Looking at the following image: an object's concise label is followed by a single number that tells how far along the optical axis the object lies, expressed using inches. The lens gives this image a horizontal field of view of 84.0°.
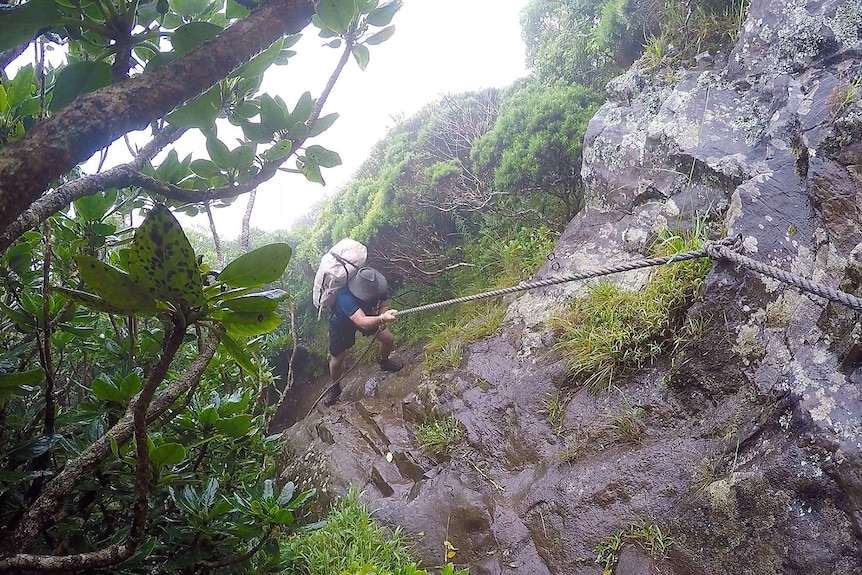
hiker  150.3
